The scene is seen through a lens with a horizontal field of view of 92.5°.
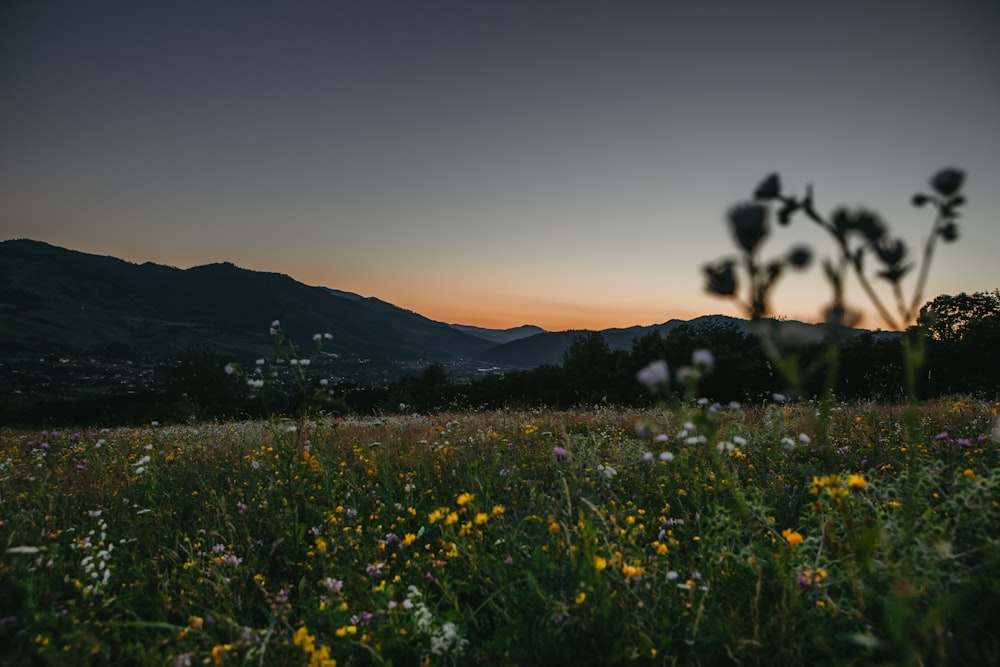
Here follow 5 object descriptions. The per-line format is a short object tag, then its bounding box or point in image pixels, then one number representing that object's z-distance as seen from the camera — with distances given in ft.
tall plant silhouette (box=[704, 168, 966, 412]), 4.99
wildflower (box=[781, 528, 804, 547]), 7.55
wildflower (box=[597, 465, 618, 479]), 10.80
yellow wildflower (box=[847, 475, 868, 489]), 6.89
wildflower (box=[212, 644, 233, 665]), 6.74
